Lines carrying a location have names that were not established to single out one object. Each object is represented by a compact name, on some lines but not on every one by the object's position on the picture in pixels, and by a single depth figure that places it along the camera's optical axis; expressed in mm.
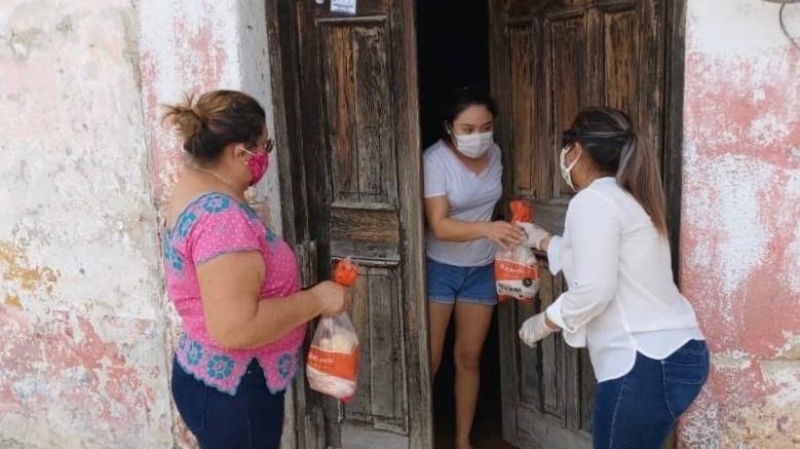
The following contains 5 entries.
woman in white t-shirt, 3545
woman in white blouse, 2328
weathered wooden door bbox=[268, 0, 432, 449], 3422
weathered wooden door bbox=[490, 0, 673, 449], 3043
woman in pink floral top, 2164
